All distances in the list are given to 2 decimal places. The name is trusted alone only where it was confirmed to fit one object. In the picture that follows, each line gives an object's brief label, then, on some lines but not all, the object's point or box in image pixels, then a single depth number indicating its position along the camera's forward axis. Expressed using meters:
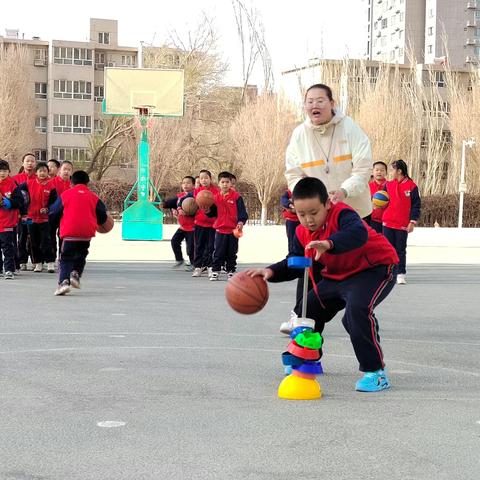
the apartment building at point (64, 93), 77.88
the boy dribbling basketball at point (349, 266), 6.02
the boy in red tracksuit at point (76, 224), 12.54
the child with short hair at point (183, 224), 17.44
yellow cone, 5.96
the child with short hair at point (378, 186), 15.09
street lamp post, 41.91
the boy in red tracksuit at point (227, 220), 16.09
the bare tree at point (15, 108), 58.25
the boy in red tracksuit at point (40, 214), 16.17
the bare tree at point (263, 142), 47.94
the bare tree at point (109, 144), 54.09
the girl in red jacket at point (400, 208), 14.77
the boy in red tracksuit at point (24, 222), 16.17
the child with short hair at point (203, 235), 16.69
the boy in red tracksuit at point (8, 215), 14.66
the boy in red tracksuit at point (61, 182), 16.28
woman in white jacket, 7.61
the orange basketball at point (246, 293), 6.22
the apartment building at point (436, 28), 106.06
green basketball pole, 28.45
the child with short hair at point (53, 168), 17.11
